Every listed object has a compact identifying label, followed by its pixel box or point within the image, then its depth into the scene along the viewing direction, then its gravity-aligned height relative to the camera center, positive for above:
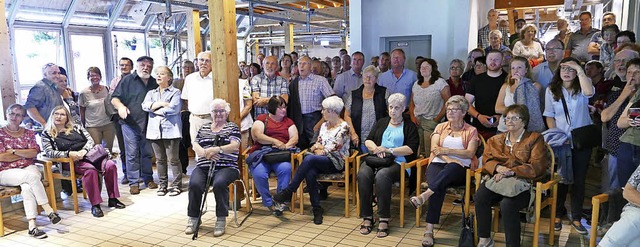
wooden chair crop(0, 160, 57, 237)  3.86 -0.94
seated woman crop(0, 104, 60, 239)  3.83 -0.75
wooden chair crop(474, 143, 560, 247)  3.18 -0.90
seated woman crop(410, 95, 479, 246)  3.50 -0.68
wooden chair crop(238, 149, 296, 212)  4.16 -0.90
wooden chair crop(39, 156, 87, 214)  4.17 -0.88
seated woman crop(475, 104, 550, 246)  3.16 -0.69
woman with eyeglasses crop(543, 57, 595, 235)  3.46 -0.35
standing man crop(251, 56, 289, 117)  4.71 -0.14
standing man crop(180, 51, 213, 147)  4.61 -0.21
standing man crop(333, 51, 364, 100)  5.18 -0.08
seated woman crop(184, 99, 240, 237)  3.78 -0.74
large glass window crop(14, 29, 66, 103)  7.64 +0.39
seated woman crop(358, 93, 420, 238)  3.75 -0.70
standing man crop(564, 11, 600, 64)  5.30 +0.29
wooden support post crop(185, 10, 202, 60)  8.45 +0.87
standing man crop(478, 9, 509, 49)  6.51 +0.53
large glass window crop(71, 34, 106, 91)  8.58 +0.38
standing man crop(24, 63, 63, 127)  4.71 -0.21
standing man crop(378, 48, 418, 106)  4.81 -0.08
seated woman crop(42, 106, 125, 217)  4.27 -0.66
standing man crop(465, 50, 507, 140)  4.11 -0.24
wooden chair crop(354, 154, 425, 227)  3.77 -0.90
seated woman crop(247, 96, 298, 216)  4.12 -0.64
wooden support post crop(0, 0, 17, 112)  4.39 +0.07
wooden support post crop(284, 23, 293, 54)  11.67 +0.85
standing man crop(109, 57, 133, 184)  5.11 -0.48
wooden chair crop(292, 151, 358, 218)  4.07 -0.91
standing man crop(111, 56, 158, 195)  4.91 -0.40
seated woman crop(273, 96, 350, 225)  3.98 -0.72
